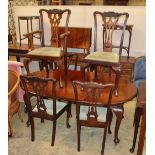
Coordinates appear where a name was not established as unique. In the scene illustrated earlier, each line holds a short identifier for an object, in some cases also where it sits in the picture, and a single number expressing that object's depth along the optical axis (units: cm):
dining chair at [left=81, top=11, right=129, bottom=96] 271
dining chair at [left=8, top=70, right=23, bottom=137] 268
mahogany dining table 247
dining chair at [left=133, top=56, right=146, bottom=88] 321
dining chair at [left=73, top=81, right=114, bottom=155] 218
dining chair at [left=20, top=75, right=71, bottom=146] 240
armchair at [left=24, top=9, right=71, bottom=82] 302
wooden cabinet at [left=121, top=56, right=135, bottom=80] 424
